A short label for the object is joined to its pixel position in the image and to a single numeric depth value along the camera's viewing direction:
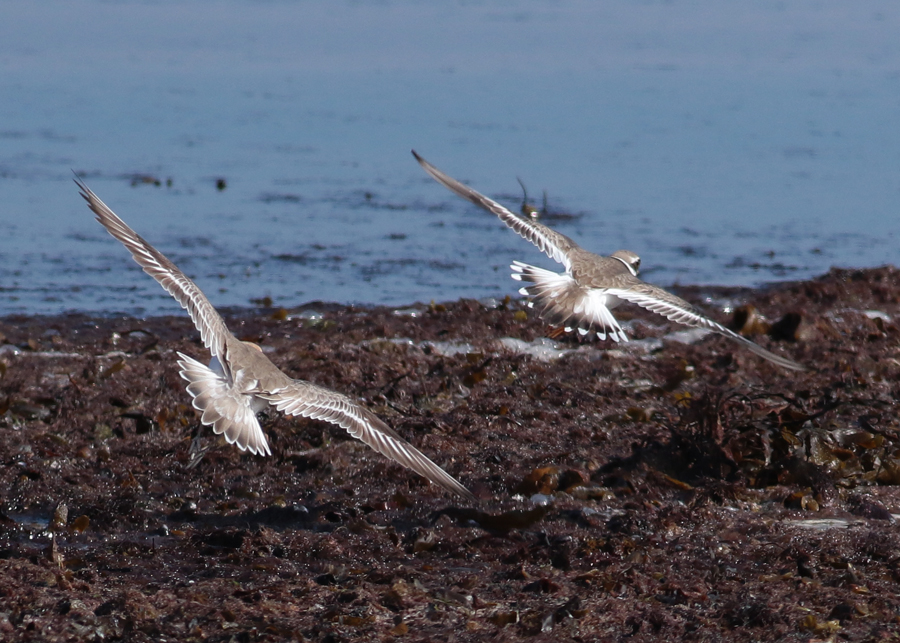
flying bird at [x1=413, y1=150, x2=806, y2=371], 14.84
